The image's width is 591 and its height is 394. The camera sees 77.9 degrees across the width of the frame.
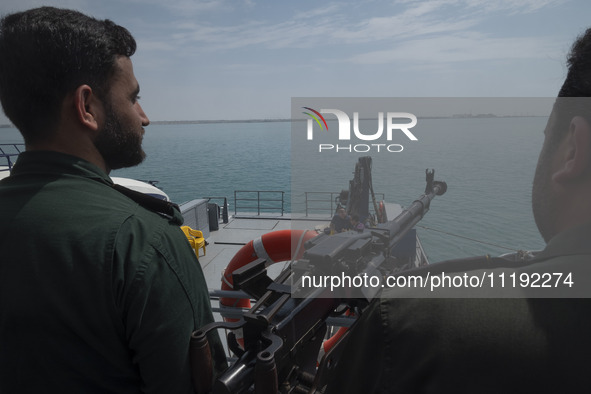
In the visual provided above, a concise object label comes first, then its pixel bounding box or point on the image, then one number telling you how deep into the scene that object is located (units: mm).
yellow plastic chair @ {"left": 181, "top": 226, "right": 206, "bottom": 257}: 9680
